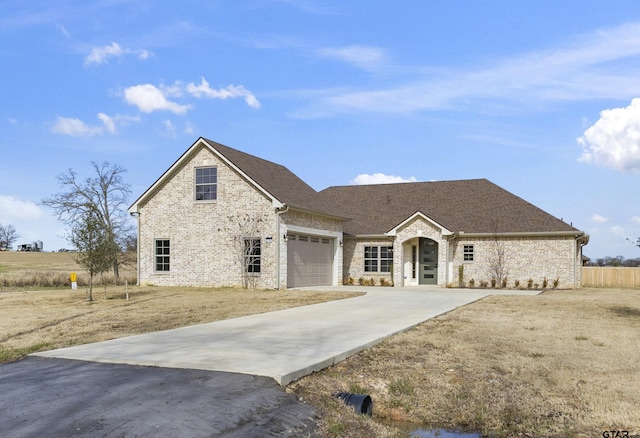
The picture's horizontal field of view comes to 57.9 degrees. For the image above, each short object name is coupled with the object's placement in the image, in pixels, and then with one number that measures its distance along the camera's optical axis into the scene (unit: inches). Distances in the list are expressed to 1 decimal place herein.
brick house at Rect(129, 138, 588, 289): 1057.5
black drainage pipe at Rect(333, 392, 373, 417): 272.7
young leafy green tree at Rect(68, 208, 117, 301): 792.3
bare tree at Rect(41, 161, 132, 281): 1653.5
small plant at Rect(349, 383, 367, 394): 305.4
